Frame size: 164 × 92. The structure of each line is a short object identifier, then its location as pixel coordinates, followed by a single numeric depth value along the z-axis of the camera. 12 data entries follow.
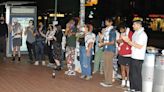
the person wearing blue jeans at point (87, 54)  9.71
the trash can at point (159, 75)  7.48
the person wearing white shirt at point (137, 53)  7.85
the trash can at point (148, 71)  7.60
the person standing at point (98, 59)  11.00
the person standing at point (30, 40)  13.24
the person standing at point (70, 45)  10.94
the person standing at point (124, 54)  8.92
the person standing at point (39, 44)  13.13
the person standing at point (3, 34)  14.02
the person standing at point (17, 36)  13.66
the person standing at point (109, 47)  9.02
